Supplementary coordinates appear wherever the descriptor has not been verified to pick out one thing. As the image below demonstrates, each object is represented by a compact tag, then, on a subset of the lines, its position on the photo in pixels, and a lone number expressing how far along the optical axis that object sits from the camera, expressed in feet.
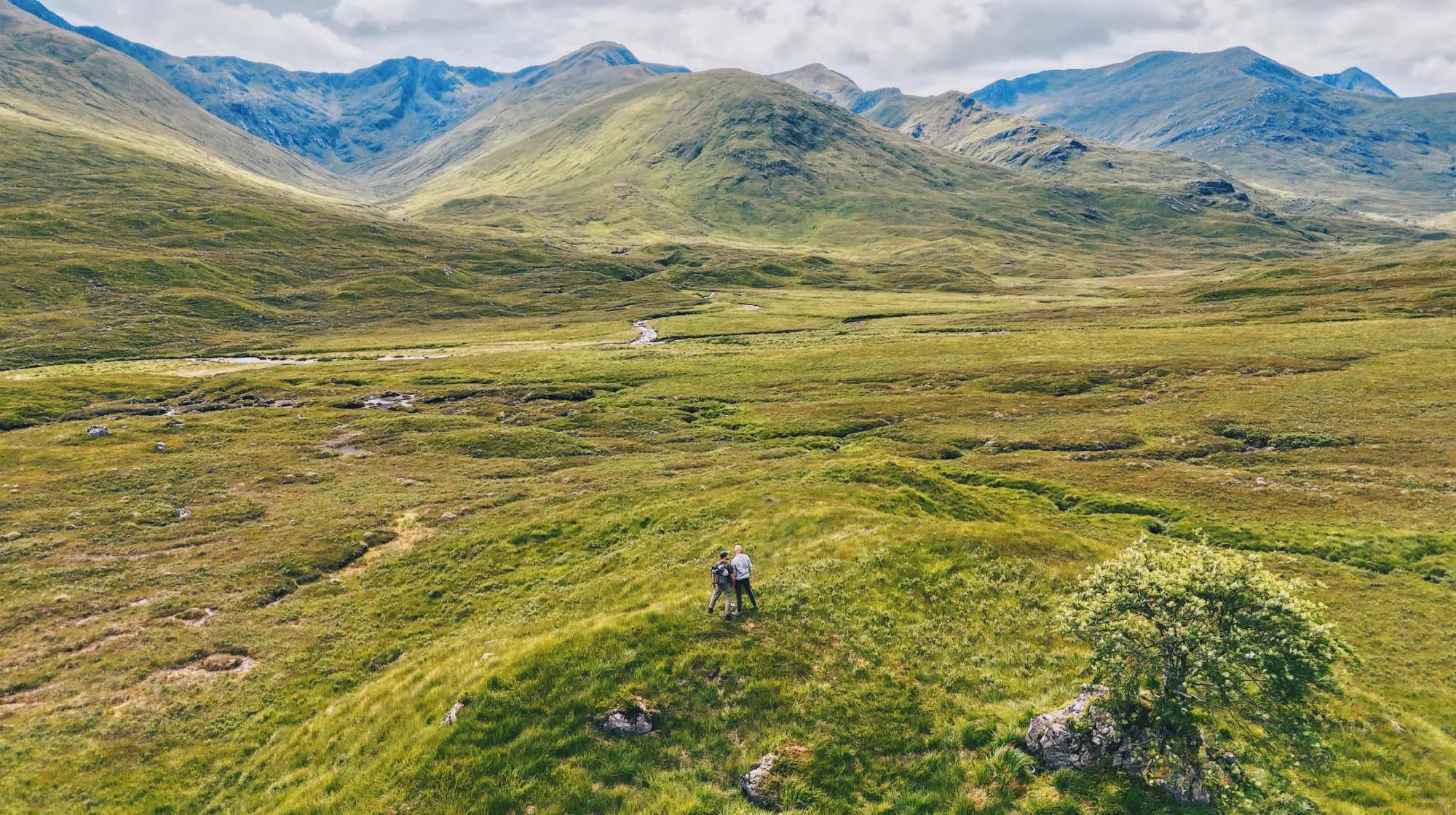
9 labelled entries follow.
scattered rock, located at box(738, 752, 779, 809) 51.19
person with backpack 76.28
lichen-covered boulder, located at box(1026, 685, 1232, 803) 45.16
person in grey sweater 76.13
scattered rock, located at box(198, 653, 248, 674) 94.02
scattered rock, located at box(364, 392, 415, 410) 313.12
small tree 43.55
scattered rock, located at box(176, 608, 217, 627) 109.29
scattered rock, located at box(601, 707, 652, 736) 59.06
